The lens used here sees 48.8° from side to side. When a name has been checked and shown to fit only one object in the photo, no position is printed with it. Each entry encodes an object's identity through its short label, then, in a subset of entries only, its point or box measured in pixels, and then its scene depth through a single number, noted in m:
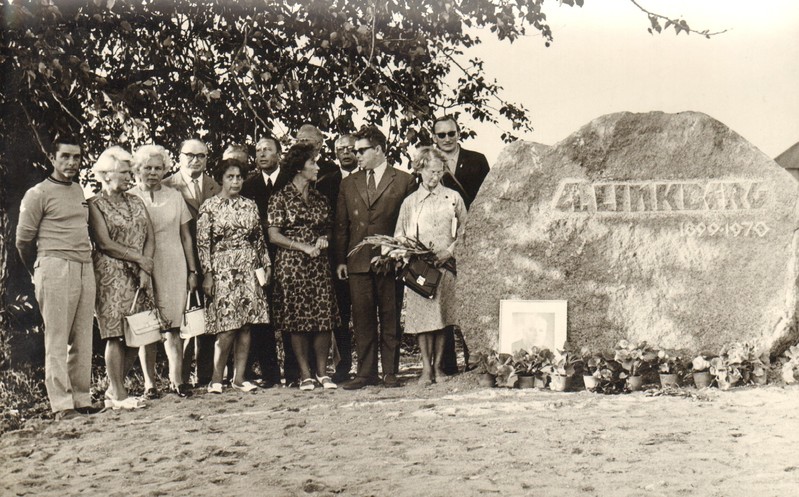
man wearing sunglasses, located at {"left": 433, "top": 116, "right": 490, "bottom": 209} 6.68
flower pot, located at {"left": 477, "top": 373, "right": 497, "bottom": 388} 6.18
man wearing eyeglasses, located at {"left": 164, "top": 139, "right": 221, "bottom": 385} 6.27
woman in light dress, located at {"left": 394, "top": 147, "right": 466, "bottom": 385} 6.35
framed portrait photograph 6.23
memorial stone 6.03
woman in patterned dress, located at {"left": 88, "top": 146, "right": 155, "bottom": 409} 5.56
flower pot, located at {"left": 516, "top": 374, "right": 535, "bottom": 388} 6.11
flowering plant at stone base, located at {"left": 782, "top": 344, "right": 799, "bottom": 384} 5.77
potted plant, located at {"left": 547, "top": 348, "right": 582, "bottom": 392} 5.99
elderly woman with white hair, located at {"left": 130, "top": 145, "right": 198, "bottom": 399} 5.89
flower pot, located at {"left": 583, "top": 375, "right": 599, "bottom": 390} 5.96
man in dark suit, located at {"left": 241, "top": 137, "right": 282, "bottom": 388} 6.43
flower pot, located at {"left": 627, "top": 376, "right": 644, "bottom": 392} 5.89
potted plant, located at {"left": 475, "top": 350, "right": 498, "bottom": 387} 6.18
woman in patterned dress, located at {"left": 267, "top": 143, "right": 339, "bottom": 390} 6.16
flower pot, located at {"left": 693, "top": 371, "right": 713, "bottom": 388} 5.88
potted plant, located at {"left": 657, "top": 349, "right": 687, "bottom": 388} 5.90
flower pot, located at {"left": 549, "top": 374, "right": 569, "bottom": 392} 5.99
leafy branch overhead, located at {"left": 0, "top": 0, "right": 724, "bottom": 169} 6.18
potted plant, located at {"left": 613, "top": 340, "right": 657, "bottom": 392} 5.90
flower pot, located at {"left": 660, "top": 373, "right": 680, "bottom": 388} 5.89
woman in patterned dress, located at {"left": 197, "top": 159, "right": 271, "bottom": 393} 5.99
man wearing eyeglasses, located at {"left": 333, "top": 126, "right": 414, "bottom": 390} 6.34
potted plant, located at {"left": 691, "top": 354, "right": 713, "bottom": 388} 5.87
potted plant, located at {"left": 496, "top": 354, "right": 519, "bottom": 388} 6.10
